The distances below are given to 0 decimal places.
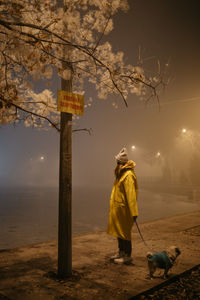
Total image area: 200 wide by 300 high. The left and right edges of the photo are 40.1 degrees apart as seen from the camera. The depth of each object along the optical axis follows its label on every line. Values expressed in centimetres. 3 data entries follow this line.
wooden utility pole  418
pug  409
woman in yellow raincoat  486
